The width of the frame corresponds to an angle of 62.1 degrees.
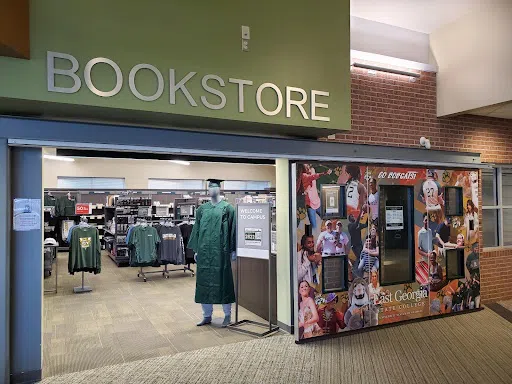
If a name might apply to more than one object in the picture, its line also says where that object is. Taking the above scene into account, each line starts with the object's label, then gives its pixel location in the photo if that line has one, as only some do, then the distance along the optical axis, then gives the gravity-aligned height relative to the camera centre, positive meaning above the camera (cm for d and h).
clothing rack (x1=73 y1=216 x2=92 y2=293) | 813 -173
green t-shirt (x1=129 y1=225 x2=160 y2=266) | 912 -100
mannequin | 574 -77
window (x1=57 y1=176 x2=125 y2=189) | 1656 +68
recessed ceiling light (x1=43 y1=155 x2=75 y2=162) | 1596 +155
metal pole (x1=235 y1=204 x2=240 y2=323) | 573 -152
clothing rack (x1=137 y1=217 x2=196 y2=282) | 957 -172
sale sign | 1107 -26
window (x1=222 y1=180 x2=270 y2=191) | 1916 +60
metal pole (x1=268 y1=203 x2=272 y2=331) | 548 -66
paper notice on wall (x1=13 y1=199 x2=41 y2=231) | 399 -13
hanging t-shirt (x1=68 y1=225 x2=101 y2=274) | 801 -98
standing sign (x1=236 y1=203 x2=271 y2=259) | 552 -43
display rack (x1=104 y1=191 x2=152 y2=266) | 1139 -51
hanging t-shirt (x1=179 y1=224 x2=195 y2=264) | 1026 -80
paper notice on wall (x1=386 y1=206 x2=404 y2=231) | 583 -30
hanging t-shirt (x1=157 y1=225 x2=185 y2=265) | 952 -107
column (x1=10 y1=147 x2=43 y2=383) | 398 -77
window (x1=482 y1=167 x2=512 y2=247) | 749 -24
